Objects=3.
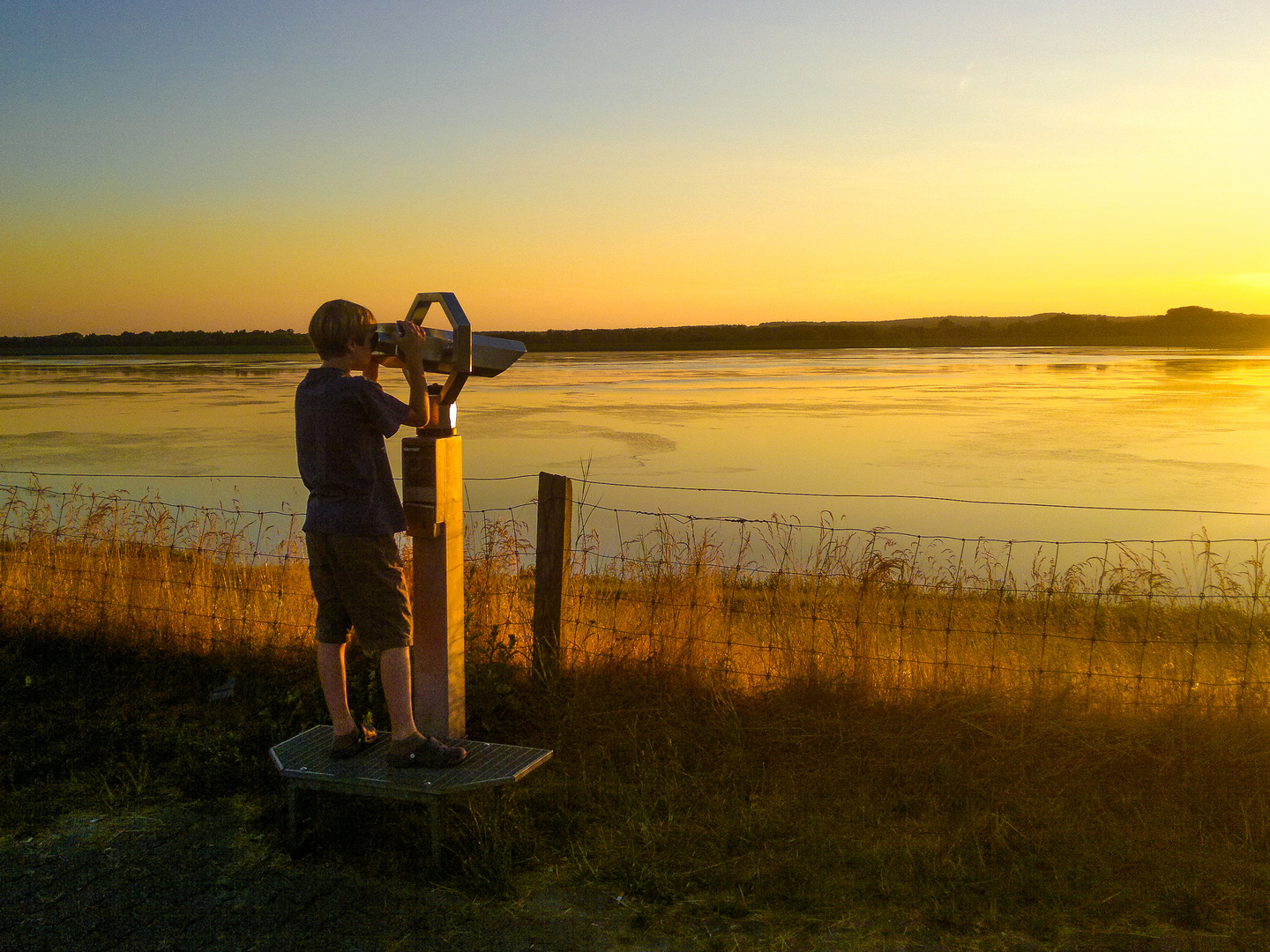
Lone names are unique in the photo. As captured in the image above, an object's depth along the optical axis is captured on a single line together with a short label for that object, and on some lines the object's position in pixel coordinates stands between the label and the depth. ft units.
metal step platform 11.74
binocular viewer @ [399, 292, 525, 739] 12.62
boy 11.51
